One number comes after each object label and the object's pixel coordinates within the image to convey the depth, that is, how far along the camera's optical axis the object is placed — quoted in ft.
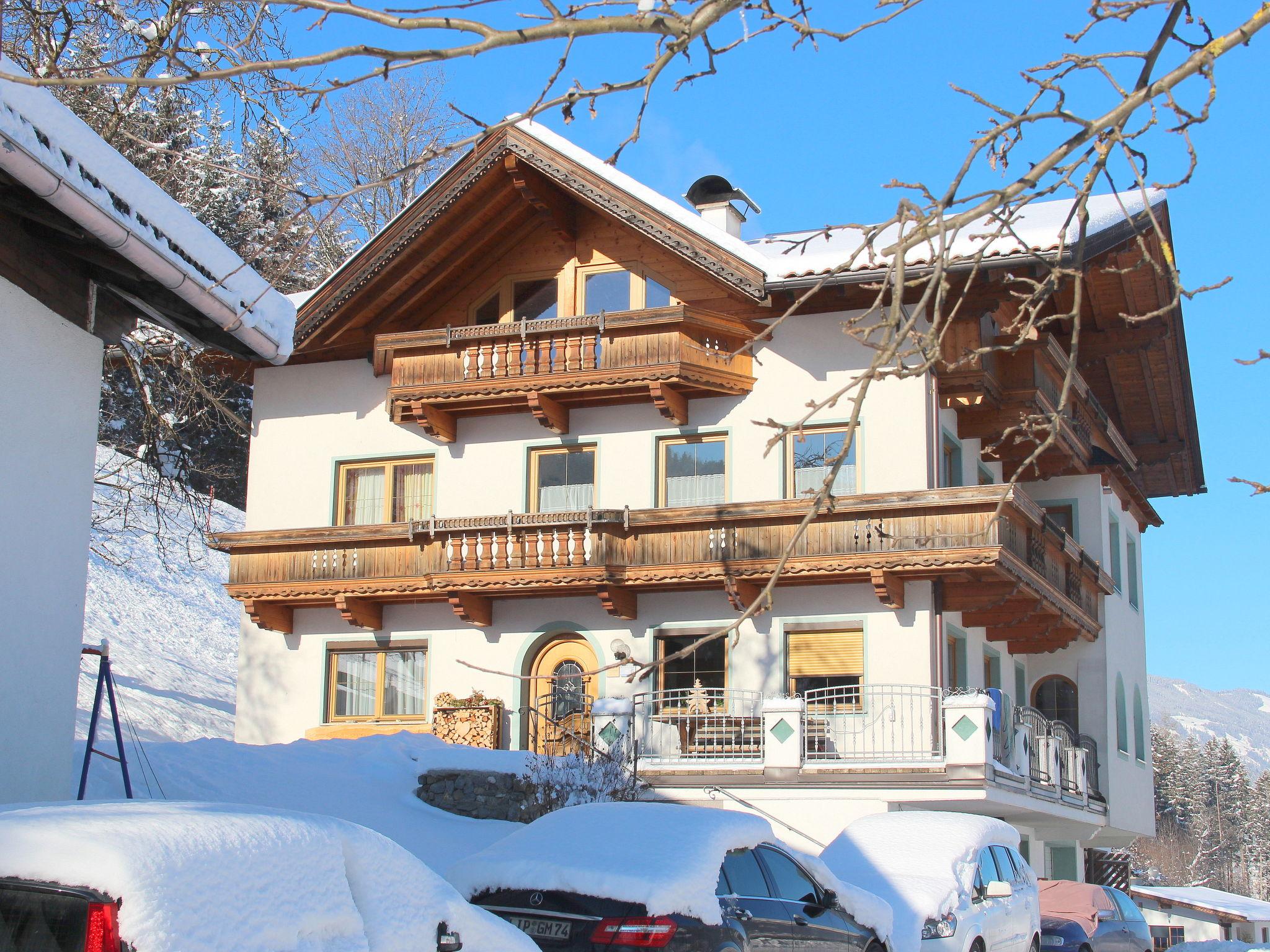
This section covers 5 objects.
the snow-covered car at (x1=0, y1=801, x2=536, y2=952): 19.04
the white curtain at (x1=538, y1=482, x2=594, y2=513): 84.28
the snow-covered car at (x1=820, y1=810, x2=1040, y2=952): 43.57
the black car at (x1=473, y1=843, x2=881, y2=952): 31.32
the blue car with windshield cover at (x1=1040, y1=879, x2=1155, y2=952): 62.69
